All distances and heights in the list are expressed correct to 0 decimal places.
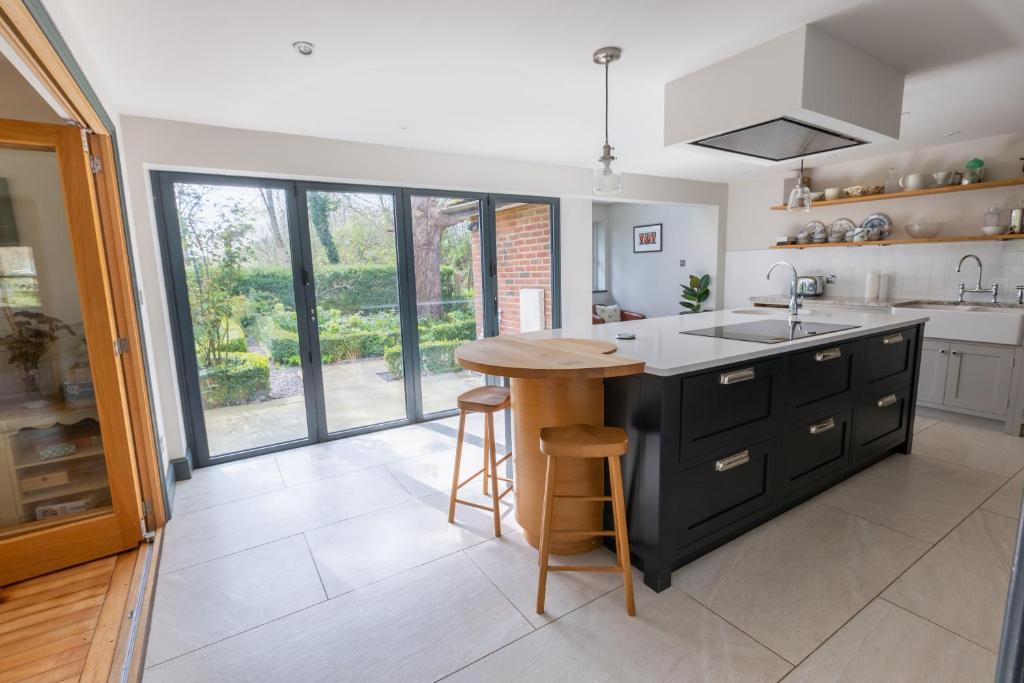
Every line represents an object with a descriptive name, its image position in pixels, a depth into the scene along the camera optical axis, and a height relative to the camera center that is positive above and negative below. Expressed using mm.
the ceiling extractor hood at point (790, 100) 2182 +812
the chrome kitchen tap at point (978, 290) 4035 -253
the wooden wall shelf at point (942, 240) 3809 +183
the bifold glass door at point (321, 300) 3279 -179
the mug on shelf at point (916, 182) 4223 +702
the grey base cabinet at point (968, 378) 3531 -897
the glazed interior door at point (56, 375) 2154 -433
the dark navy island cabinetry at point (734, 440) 1910 -787
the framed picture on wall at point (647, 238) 6987 +451
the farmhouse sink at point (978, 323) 3422 -463
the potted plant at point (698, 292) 6188 -314
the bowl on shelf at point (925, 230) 4262 +277
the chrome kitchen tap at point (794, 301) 3129 -233
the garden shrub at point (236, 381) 3379 -724
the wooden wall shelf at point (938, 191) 3783 +604
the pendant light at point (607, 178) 2441 +468
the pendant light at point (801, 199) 2965 +410
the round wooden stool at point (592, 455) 1797 -760
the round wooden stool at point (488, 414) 2373 -725
